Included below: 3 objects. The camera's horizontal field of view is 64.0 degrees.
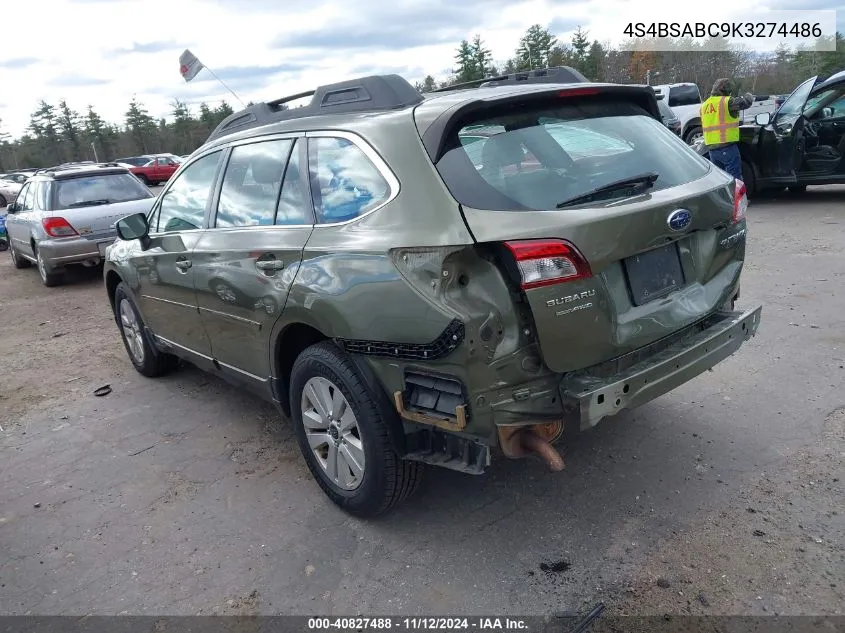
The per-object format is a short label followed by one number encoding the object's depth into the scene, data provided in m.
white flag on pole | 10.57
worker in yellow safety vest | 9.55
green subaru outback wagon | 2.52
